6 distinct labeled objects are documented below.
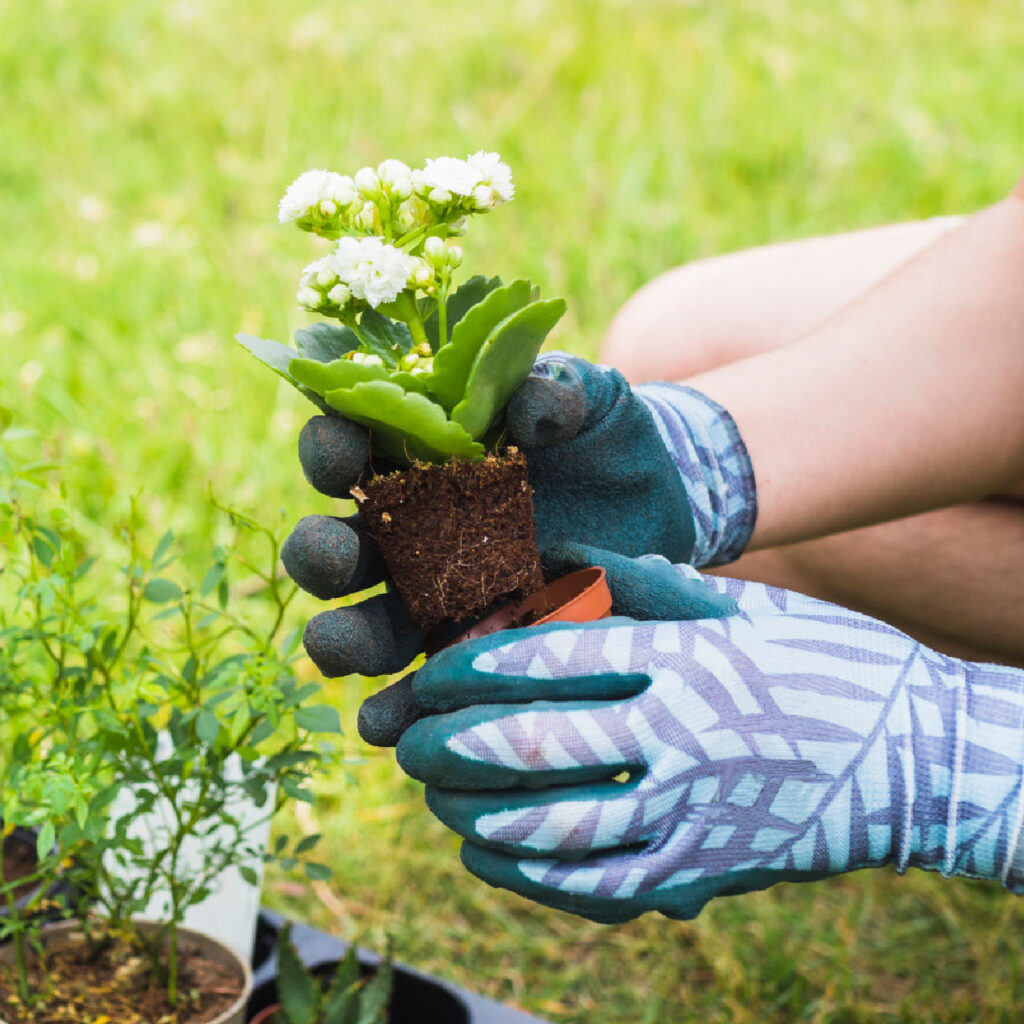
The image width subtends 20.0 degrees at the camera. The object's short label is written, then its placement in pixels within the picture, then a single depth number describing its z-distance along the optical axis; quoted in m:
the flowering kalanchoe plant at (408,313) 0.80
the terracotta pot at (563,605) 0.83
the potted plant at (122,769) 0.85
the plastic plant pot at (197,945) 0.90
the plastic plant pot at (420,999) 0.94
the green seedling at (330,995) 0.89
